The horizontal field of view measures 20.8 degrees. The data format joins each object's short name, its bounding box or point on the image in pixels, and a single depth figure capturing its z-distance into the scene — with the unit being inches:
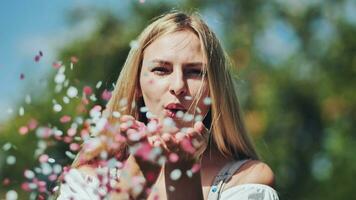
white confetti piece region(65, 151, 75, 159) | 114.0
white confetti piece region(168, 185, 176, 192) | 95.1
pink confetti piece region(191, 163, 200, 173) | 94.0
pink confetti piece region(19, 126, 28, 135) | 109.0
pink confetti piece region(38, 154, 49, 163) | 109.2
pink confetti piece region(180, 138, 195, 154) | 91.7
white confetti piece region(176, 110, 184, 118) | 105.5
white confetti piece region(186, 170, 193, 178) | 94.3
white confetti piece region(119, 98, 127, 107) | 117.8
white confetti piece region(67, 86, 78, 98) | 112.4
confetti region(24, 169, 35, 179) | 107.6
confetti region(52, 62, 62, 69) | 111.9
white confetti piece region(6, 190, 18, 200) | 101.7
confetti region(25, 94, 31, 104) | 108.1
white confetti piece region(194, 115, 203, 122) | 105.5
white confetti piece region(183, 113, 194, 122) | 104.0
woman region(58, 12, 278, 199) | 97.7
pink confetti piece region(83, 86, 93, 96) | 110.5
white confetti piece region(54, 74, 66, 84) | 112.7
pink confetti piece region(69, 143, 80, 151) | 115.1
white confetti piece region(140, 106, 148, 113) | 114.1
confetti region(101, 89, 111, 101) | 116.1
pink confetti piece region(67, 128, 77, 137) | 111.8
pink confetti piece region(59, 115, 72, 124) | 109.0
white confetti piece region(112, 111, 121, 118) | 113.1
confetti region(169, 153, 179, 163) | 92.2
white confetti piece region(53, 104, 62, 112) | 112.7
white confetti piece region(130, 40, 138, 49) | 118.3
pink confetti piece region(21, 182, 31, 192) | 106.4
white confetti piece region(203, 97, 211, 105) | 111.1
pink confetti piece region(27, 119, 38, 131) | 109.0
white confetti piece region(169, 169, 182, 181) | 94.0
